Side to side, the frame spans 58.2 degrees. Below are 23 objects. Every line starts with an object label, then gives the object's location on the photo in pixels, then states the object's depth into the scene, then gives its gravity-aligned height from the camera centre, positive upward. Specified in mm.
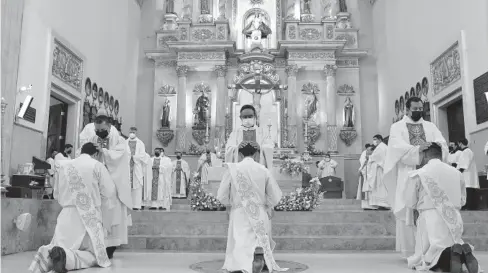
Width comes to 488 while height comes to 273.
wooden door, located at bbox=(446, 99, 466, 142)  12031 +1899
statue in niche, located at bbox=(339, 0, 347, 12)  17792 +7349
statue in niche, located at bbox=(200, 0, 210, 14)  17695 +7208
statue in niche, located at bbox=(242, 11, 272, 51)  16938 +6010
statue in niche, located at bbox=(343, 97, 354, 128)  16844 +2793
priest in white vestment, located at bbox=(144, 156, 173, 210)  10673 +53
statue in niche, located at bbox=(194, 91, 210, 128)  16672 +2939
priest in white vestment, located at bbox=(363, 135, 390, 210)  9781 +186
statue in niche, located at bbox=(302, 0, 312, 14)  17792 +7322
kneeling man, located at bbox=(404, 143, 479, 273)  4645 -215
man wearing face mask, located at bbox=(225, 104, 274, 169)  5543 +655
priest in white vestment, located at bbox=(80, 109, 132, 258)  5484 +126
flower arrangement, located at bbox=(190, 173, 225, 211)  9164 -306
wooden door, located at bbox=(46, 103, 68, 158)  12430 +1700
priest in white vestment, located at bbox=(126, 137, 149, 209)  8038 +419
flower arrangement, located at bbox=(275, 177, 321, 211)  8805 -268
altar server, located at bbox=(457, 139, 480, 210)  9352 +392
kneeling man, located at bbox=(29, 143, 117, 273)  4711 -247
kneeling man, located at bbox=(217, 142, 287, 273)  4551 -168
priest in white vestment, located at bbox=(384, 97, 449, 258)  5430 +428
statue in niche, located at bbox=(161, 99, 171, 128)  16891 +2649
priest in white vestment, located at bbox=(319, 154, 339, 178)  14453 +719
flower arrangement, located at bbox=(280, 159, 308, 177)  11273 +530
